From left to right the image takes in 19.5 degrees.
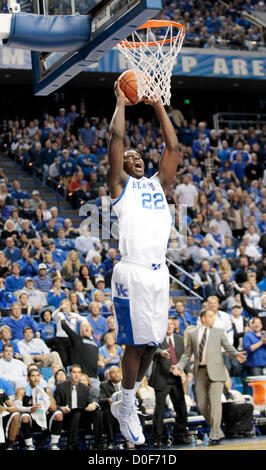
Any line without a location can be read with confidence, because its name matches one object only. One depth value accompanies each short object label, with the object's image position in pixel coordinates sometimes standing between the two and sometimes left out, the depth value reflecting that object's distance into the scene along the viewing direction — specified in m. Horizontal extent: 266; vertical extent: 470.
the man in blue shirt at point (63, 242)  15.89
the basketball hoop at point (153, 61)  5.86
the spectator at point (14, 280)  13.98
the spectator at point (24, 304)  12.95
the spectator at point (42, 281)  14.23
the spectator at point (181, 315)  14.00
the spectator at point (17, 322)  12.45
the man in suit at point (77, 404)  11.01
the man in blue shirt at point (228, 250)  17.48
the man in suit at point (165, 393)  11.27
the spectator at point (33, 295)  13.52
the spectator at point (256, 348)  12.92
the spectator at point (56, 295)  13.60
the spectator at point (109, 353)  12.09
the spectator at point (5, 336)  11.60
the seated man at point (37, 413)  10.71
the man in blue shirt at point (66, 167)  19.02
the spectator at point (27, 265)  14.55
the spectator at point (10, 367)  11.27
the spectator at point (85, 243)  16.06
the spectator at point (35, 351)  11.87
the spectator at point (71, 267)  14.77
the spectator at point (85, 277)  14.50
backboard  5.44
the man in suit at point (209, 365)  11.37
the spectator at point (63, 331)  12.09
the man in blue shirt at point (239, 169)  21.42
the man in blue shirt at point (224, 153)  22.11
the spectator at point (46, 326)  12.59
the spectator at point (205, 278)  15.82
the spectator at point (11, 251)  14.86
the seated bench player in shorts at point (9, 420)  10.66
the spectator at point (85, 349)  11.78
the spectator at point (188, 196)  18.69
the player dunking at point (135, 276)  5.64
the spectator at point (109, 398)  11.15
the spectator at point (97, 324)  13.05
